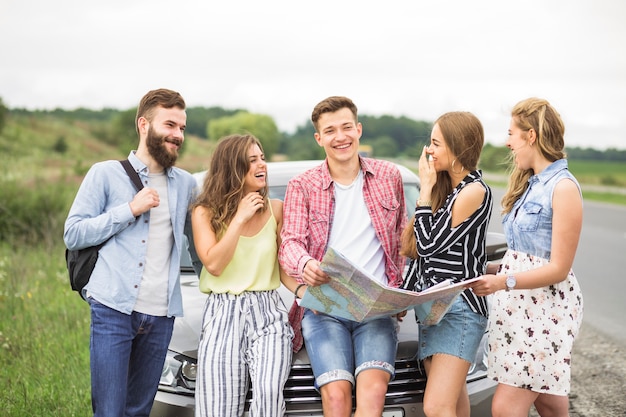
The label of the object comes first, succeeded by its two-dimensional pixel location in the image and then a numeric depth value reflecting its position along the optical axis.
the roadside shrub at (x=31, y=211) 11.77
